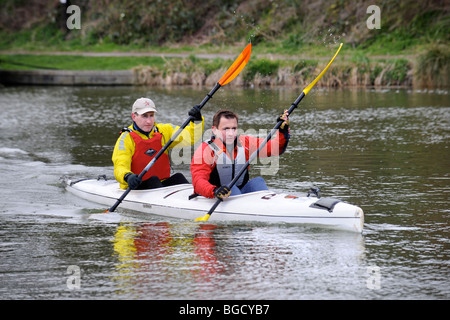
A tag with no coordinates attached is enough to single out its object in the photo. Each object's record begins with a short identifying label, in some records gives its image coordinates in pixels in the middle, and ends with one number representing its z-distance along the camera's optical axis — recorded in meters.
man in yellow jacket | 16.66
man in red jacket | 15.07
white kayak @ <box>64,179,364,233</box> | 14.17
